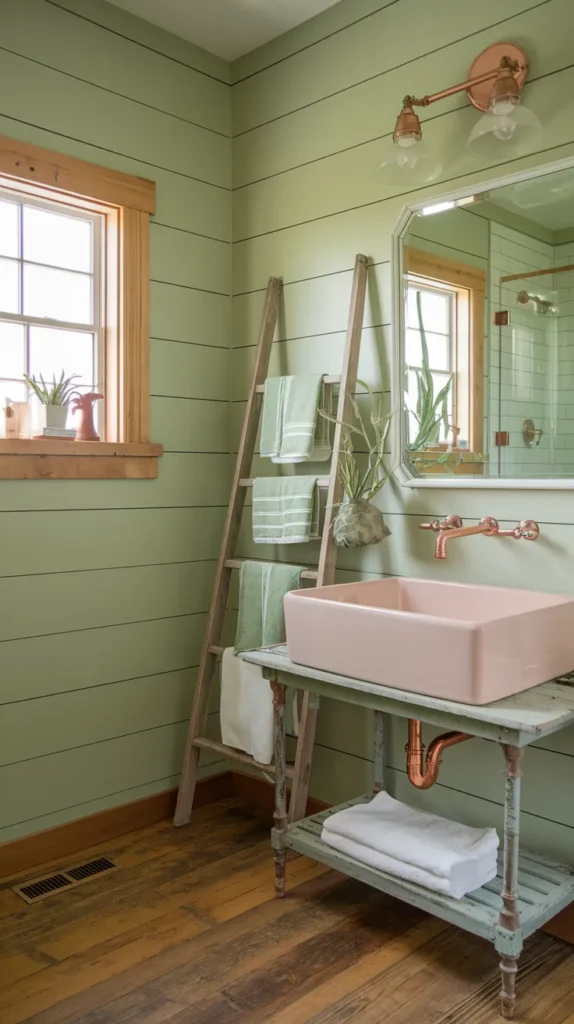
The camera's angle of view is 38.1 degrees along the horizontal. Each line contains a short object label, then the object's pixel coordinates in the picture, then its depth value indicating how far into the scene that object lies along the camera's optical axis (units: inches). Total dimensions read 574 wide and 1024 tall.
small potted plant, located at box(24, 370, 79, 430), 101.0
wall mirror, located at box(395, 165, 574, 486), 83.1
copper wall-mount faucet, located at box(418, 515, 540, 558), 82.2
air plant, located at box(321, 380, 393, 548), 92.2
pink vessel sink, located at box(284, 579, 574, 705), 67.9
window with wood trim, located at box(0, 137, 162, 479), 99.4
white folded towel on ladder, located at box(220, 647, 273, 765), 102.0
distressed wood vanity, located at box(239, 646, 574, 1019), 66.6
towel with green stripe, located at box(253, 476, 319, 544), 100.7
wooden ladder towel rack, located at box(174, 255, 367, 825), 110.6
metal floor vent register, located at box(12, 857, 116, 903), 92.7
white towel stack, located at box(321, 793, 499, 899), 75.5
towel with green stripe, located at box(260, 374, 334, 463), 101.1
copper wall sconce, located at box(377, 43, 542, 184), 80.6
